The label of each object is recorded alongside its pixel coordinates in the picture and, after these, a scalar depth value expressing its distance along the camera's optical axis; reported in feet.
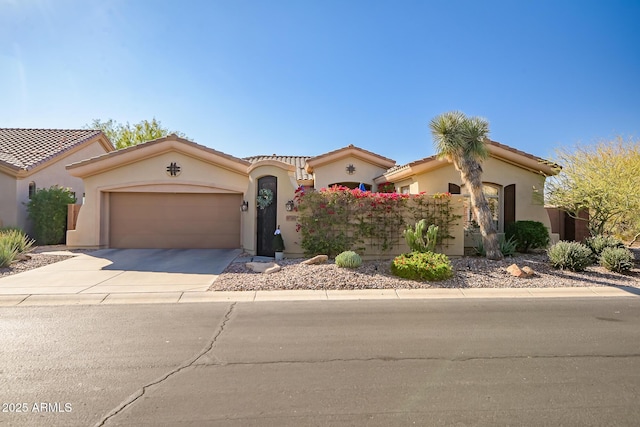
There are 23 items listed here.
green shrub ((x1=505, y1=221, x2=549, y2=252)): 43.55
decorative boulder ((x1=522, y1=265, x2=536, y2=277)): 30.45
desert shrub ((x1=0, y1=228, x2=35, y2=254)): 35.40
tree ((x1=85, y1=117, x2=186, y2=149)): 116.16
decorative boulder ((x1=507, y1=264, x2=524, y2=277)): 30.40
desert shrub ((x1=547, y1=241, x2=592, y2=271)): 32.37
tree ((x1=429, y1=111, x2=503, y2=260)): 37.06
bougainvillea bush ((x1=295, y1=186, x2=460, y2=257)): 37.04
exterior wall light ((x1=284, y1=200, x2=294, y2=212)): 38.22
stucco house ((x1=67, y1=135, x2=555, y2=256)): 44.68
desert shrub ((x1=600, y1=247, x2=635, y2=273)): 32.30
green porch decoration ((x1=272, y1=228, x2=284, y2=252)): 36.99
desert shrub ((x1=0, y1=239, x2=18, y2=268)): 32.63
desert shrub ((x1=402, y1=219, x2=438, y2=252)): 34.24
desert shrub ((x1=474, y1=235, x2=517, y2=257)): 39.32
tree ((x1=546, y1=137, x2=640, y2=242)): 38.34
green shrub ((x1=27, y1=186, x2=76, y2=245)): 49.01
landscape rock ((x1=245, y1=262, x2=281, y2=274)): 31.07
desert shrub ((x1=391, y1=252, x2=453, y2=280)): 28.70
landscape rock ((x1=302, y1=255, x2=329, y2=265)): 33.37
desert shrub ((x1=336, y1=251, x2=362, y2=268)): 31.19
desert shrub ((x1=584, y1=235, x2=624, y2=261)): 35.81
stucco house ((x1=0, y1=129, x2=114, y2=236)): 49.80
